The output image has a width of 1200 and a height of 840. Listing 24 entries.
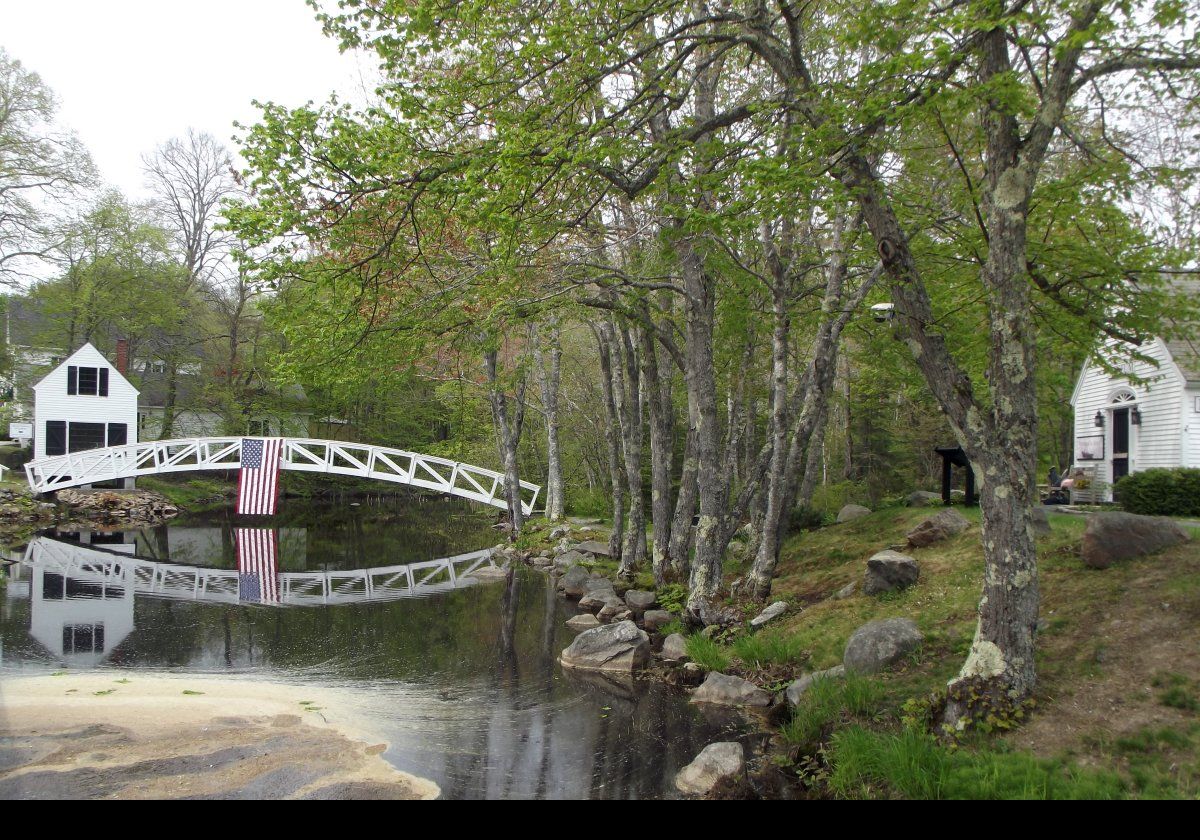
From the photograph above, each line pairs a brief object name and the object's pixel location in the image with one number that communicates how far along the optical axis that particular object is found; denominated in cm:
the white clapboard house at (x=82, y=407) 2944
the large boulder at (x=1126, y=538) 752
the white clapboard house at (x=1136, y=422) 1622
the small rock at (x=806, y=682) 745
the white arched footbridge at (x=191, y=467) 2638
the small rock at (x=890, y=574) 937
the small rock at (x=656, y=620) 1155
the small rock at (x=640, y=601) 1289
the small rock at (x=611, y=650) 998
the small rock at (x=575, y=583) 1538
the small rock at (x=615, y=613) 1248
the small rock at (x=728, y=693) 817
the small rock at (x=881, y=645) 729
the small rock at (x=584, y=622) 1250
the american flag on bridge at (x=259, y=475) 2528
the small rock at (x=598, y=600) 1348
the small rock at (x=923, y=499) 1525
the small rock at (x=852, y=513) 1529
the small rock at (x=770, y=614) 1000
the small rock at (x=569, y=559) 1789
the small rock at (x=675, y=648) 1003
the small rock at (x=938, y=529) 1069
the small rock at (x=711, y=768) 613
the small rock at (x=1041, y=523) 960
